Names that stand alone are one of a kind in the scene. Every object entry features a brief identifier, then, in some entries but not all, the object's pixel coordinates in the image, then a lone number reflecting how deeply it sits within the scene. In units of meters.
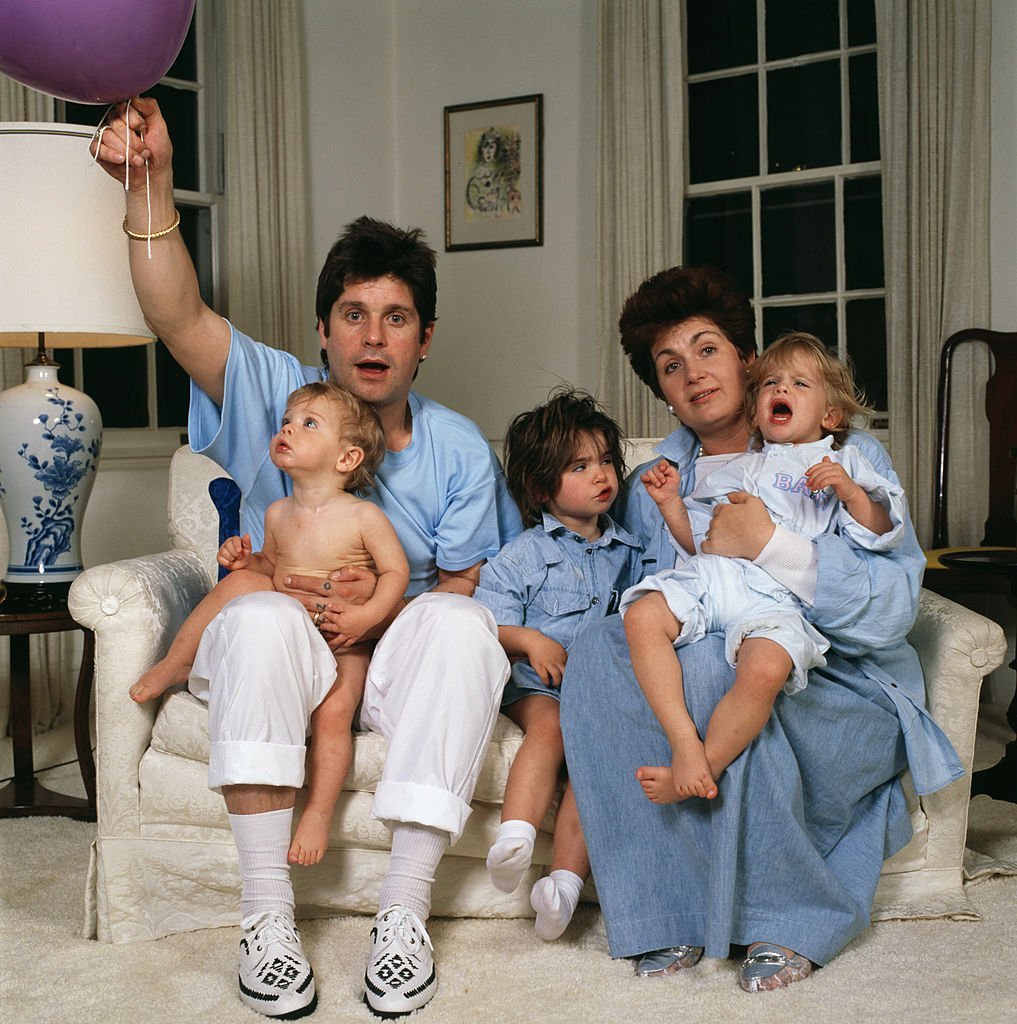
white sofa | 1.95
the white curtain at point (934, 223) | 3.75
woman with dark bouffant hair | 1.77
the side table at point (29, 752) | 2.69
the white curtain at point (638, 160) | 4.25
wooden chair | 3.66
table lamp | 2.50
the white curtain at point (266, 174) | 4.07
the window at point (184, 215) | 4.00
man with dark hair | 1.73
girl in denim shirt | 2.05
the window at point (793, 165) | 4.14
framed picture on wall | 4.60
